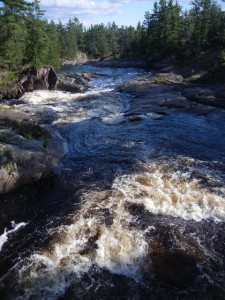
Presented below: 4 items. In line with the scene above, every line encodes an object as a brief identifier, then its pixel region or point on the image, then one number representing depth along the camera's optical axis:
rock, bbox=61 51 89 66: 97.62
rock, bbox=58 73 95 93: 37.72
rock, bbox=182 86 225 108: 27.69
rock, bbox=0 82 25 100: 32.84
